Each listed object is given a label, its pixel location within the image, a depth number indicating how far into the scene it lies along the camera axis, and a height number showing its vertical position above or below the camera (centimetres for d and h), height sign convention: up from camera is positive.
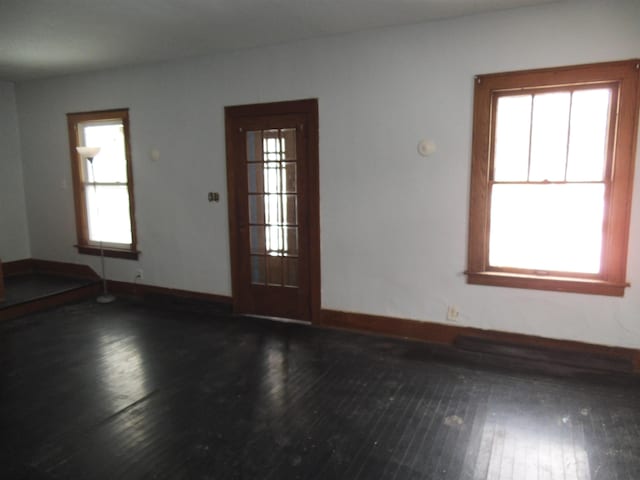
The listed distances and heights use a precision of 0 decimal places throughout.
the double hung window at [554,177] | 317 +7
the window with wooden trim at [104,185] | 539 +8
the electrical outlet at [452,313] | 379 -107
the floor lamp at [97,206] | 497 -19
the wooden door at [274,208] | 426 -19
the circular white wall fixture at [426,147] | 370 +34
